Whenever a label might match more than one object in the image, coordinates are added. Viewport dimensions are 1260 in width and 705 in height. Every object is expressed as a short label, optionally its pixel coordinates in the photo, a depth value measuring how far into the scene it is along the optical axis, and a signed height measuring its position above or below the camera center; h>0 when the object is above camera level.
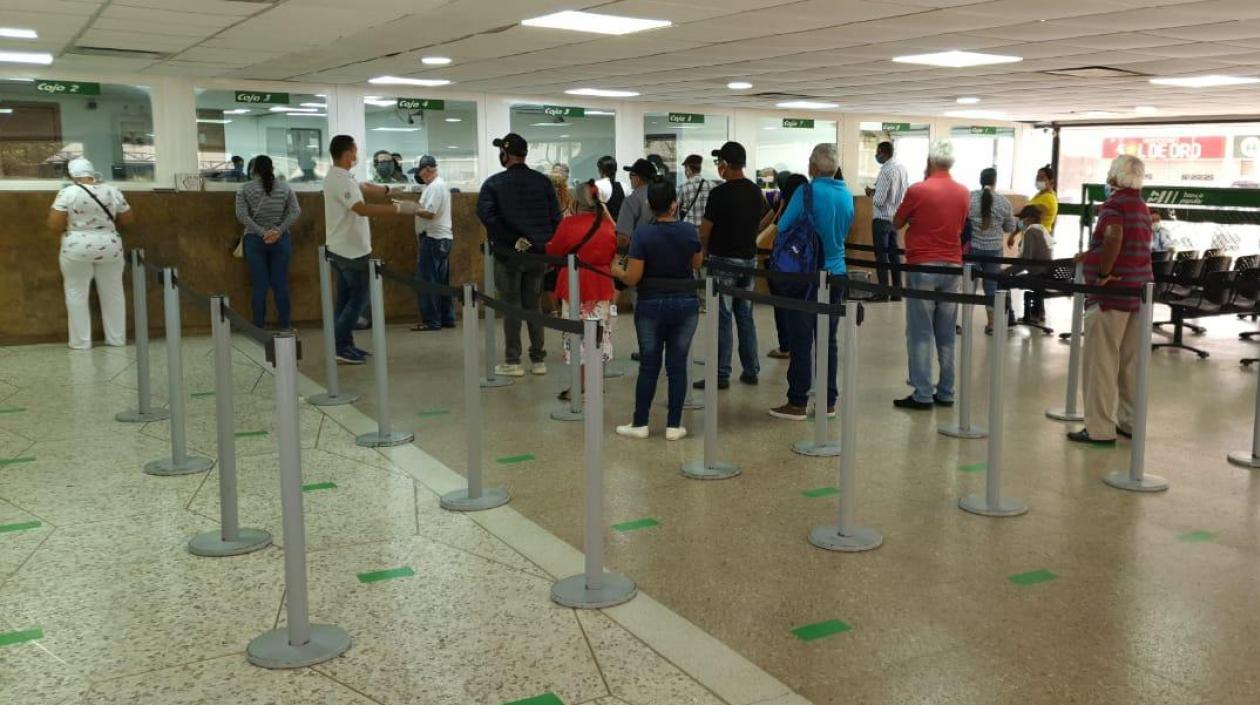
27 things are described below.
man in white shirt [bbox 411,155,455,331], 10.41 -0.36
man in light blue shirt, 6.98 -0.18
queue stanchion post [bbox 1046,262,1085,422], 7.17 -1.14
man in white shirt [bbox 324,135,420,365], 8.70 -0.20
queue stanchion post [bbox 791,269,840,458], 5.90 -1.07
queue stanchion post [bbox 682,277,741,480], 5.64 -1.12
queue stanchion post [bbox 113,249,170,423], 6.57 -1.04
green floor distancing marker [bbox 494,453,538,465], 6.06 -1.43
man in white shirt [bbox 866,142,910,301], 11.88 +0.06
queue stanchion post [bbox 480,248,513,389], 8.26 -1.13
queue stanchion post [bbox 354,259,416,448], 6.15 -1.01
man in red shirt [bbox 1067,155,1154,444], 6.26 -0.58
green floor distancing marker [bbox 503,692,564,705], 3.29 -1.51
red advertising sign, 20.98 +1.16
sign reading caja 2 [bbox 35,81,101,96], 11.95 +1.31
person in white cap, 9.52 -0.36
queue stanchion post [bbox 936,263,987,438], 6.45 -1.18
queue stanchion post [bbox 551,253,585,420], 7.03 -1.06
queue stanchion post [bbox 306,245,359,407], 7.50 -1.04
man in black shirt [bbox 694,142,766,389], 7.46 -0.11
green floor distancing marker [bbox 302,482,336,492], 5.52 -1.45
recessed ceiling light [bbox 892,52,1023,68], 10.45 +1.45
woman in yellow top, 11.92 +0.08
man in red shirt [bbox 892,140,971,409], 7.29 -0.29
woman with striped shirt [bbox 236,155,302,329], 9.92 -0.23
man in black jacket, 8.16 -0.06
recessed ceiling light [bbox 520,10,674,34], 7.90 +1.38
